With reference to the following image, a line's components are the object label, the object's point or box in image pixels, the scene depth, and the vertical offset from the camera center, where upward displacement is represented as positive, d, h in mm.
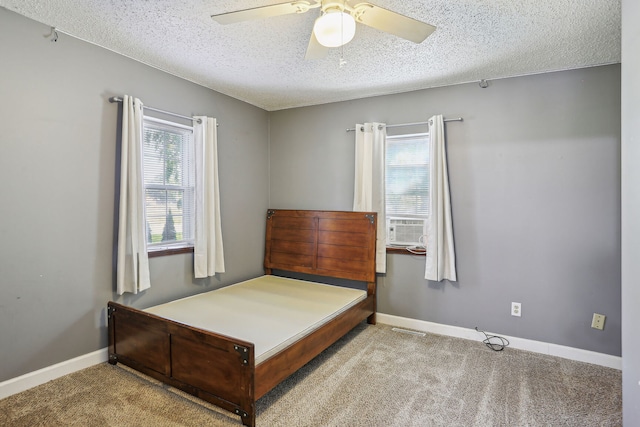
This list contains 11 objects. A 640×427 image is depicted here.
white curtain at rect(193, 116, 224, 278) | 3166 +69
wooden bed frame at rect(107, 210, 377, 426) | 1955 -922
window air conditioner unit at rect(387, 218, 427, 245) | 3461 -226
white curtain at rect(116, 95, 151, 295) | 2562 -20
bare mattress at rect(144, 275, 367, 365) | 2270 -832
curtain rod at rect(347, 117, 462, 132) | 3188 +852
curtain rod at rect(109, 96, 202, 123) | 2600 +830
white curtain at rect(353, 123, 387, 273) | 3473 +351
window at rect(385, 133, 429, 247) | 3406 +211
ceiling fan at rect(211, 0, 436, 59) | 1604 +944
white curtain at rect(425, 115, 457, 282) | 3145 -65
